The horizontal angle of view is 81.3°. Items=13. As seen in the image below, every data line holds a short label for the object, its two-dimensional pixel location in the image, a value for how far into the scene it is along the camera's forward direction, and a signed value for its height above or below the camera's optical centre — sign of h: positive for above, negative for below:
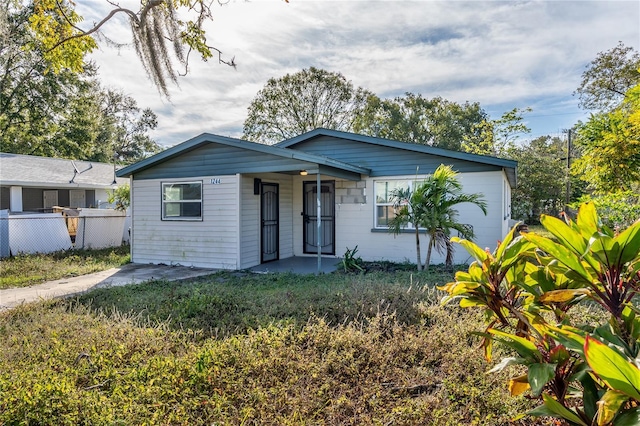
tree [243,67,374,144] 23.44 +6.57
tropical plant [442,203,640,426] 1.10 -0.37
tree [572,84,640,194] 7.02 +1.14
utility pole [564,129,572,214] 18.70 +1.46
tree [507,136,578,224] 18.12 +1.14
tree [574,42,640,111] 16.31 +5.85
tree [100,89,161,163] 31.23 +7.91
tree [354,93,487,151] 24.36 +5.91
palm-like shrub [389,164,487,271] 6.87 +0.00
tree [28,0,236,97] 4.87 +2.48
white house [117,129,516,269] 8.11 +0.33
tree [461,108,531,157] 19.02 +3.93
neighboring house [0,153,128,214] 15.55 +1.28
